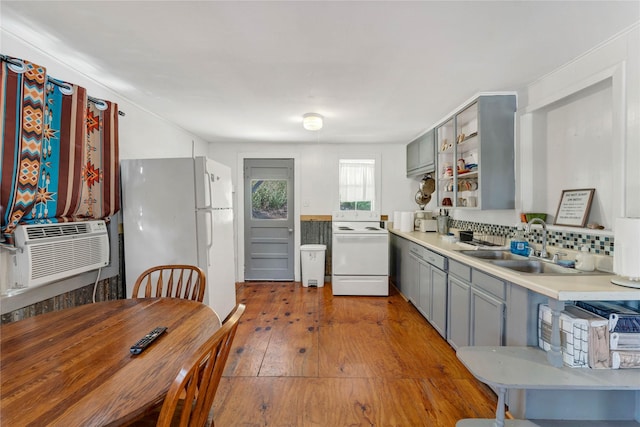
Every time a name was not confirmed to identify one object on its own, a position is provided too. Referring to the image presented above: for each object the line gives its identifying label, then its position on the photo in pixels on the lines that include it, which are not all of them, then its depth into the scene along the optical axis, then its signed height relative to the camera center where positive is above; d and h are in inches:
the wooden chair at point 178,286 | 70.3 -20.0
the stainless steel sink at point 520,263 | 73.2 -16.1
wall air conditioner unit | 65.1 -11.0
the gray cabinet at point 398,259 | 146.3 -29.1
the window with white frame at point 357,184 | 184.7 +15.5
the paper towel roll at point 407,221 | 155.7 -7.4
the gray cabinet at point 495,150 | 100.0 +20.3
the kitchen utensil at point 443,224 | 144.9 -8.4
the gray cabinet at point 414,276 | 126.8 -31.9
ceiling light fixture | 122.9 +38.3
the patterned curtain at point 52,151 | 61.5 +14.9
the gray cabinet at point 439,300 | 100.7 -34.3
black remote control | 42.4 -21.1
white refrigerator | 99.8 -2.1
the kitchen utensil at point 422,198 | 162.7 +5.5
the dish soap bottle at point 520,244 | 88.4 -11.5
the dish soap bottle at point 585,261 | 69.5 -13.5
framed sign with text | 75.5 +0.1
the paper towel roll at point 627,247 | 55.5 -8.0
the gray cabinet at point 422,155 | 142.5 +29.0
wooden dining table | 30.7 -21.6
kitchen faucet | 79.6 -8.7
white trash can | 170.2 -34.1
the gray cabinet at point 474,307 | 72.2 -28.8
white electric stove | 152.2 -29.4
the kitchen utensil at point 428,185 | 156.9 +12.4
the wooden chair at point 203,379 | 29.8 -20.5
